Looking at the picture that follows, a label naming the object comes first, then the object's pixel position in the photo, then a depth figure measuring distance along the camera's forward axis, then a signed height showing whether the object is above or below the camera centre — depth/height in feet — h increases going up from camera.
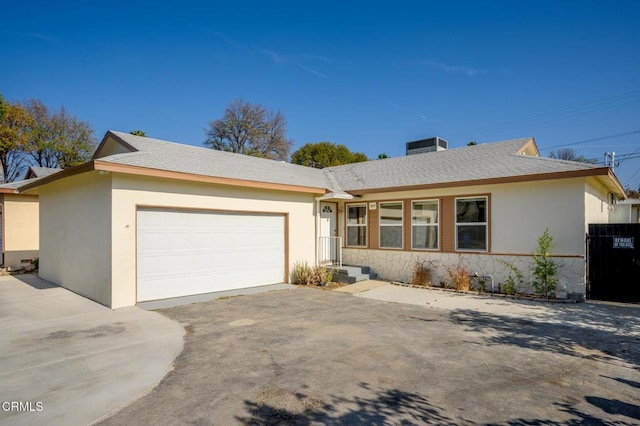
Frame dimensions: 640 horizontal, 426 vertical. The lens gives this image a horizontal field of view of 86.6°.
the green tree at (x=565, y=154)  137.95 +26.68
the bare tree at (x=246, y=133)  119.44 +29.70
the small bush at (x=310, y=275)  37.58 -6.56
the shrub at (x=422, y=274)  37.60 -6.41
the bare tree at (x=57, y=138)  94.84 +22.94
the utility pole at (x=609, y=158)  71.90 +12.58
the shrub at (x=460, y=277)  34.55 -6.26
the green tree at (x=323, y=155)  122.86 +22.94
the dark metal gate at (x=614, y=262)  28.50 -3.90
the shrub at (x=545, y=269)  30.25 -4.66
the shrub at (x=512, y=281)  32.46 -6.17
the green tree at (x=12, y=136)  86.38 +21.21
